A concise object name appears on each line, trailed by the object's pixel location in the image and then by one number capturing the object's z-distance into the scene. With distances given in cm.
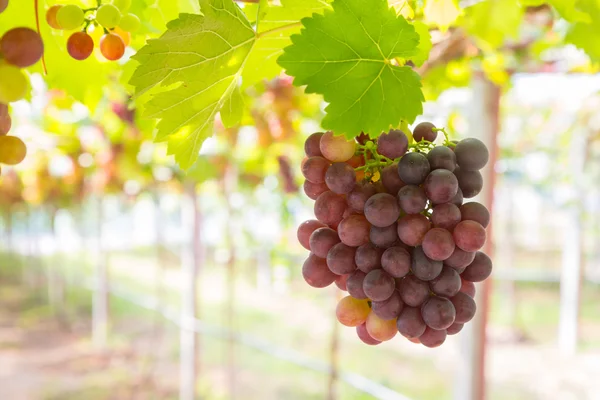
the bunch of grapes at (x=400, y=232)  49
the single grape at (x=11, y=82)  38
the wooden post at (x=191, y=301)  303
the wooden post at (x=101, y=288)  484
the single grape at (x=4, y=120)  43
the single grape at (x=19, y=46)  37
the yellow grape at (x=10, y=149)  45
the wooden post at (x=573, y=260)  415
